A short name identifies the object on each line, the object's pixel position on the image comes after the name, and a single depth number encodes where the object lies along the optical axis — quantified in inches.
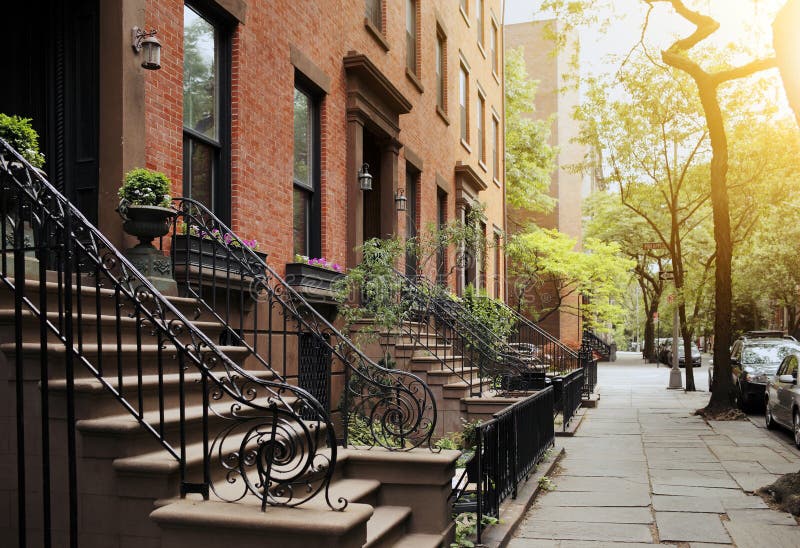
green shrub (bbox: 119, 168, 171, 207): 281.9
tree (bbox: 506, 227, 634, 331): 1435.8
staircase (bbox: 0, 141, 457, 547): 175.0
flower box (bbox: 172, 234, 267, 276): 311.7
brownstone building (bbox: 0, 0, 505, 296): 300.2
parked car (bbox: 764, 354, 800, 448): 526.9
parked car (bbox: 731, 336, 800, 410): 719.1
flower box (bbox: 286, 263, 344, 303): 415.5
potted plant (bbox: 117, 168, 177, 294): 280.7
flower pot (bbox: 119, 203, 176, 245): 278.9
